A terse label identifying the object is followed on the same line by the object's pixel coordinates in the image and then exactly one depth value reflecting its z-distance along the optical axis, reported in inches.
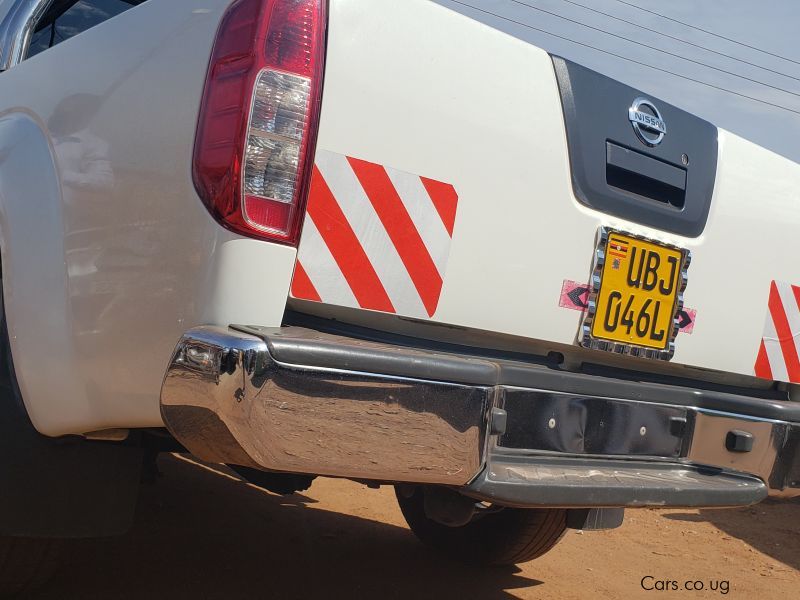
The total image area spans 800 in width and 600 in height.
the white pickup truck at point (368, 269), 71.7
